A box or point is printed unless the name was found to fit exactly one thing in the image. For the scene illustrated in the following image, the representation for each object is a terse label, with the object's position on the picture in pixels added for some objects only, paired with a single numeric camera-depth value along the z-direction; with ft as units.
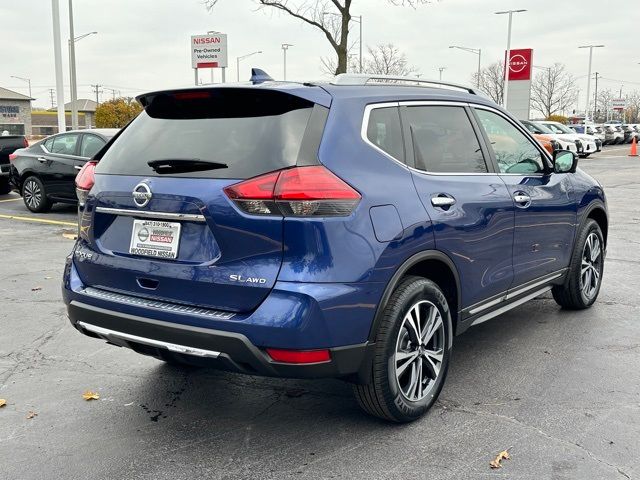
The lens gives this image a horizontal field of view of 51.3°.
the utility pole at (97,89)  354.54
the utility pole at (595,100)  319.49
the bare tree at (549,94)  256.30
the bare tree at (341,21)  80.62
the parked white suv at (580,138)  101.88
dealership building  206.49
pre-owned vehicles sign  102.63
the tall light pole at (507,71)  132.05
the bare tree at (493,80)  227.61
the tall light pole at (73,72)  100.68
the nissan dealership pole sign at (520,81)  132.57
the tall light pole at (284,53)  194.90
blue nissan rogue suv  9.77
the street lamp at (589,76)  208.13
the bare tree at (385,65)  164.45
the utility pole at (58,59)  72.56
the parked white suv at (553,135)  92.22
